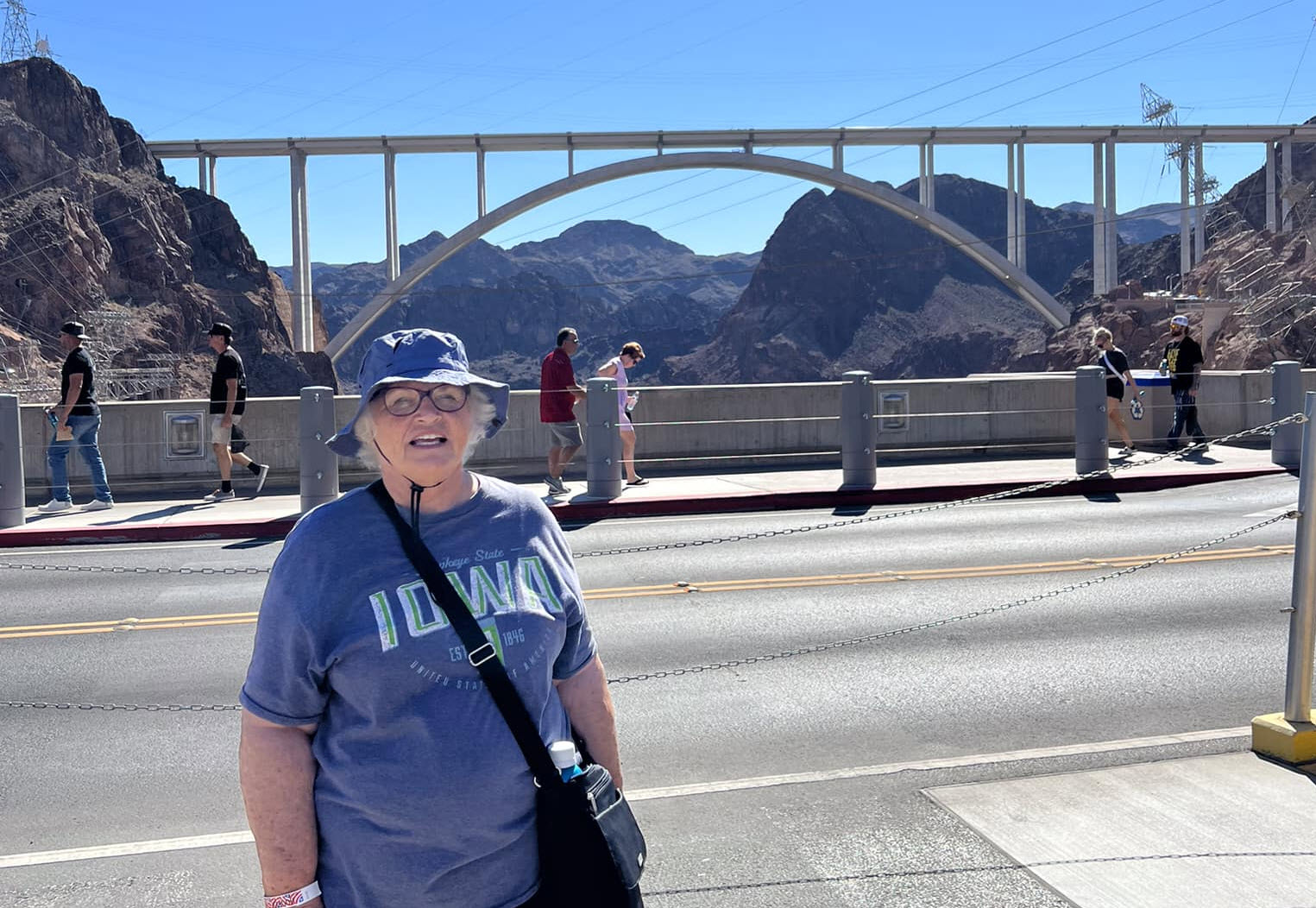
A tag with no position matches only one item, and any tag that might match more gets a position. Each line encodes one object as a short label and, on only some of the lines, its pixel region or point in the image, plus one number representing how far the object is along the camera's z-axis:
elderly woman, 2.26
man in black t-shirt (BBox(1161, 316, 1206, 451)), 16.09
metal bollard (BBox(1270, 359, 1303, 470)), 14.59
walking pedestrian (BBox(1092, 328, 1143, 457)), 15.46
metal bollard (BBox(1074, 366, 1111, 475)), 14.14
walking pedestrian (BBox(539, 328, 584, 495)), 13.41
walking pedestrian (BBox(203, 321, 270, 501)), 13.21
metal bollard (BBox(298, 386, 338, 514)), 12.41
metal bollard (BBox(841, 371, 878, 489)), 13.65
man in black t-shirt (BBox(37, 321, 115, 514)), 12.48
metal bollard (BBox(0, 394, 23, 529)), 11.83
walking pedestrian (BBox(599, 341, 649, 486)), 13.83
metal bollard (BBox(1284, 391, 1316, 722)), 4.89
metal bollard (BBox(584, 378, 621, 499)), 13.37
